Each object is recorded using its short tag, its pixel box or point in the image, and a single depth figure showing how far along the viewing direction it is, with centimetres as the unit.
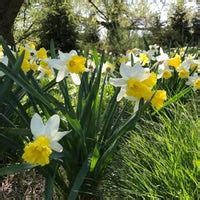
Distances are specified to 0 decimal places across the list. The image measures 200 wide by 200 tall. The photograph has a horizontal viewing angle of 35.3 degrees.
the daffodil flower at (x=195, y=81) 165
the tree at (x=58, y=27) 1406
